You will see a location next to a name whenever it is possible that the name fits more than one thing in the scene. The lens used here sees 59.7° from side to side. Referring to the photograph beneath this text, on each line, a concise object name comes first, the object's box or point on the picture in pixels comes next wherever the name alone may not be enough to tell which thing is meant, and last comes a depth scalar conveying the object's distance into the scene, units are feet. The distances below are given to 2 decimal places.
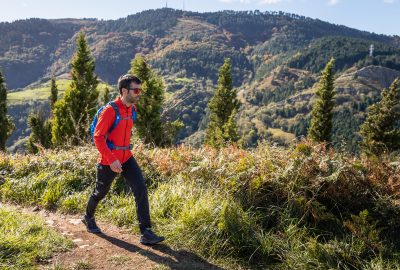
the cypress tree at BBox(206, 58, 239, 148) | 153.07
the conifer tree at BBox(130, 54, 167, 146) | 105.10
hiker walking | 15.05
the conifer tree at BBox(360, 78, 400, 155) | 122.72
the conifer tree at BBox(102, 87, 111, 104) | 168.84
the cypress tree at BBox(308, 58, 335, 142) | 153.13
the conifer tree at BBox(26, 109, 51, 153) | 146.82
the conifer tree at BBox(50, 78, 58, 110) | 171.53
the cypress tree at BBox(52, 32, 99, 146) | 107.34
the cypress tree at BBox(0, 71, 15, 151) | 122.01
